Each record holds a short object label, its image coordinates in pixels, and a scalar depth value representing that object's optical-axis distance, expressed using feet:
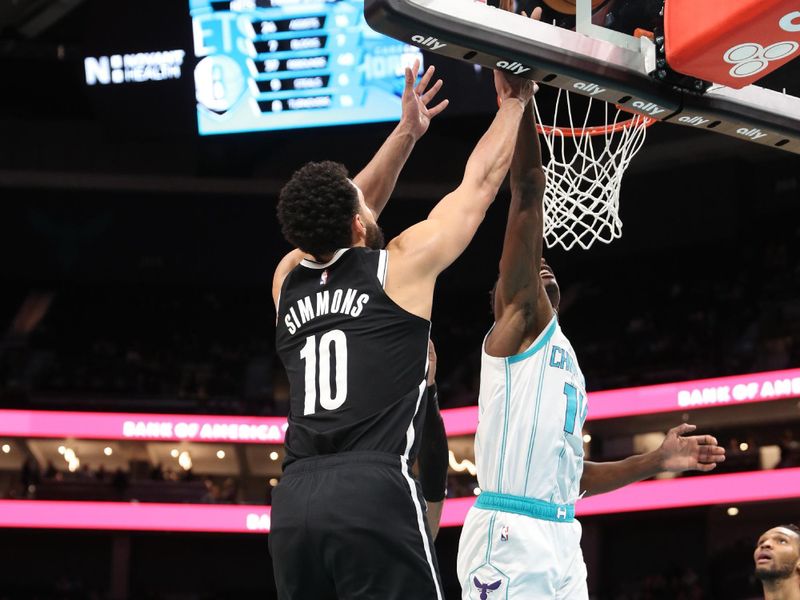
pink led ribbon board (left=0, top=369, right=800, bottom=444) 58.80
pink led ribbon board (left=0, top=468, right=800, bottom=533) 57.98
